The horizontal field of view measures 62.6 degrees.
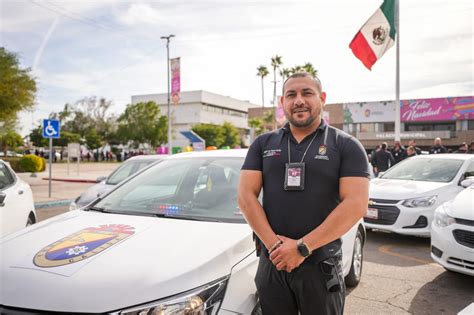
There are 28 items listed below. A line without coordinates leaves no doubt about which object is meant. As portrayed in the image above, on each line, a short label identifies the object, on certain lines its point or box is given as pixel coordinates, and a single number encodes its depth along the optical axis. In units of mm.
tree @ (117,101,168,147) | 52406
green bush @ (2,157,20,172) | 23364
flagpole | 14930
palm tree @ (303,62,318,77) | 45256
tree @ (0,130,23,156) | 48138
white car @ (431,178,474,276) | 4160
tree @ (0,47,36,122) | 18183
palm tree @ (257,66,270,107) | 61750
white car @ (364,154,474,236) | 6195
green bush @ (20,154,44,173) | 22328
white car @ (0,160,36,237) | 4996
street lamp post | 29109
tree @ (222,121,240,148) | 62750
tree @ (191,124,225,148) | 59406
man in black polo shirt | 2064
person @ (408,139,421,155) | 12523
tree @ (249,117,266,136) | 55719
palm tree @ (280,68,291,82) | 48469
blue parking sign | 12023
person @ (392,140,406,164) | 12859
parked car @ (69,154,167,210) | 7125
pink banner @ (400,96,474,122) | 41969
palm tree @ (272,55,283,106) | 57562
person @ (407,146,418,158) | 12301
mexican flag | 14336
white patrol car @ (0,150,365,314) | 1853
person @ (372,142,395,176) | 12164
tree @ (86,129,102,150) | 59062
